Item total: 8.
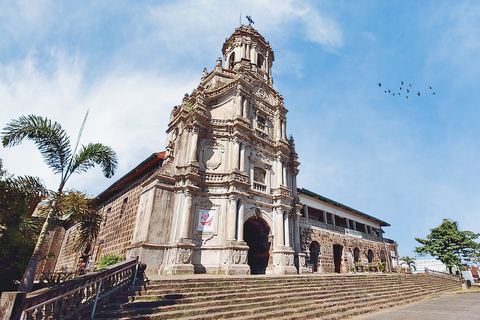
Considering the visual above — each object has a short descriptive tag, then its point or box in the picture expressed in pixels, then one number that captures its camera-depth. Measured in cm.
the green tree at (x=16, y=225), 725
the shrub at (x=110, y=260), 1480
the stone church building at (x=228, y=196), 1361
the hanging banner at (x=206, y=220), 1427
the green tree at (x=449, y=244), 2909
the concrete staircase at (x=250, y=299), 651
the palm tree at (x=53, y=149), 668
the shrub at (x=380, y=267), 2384
